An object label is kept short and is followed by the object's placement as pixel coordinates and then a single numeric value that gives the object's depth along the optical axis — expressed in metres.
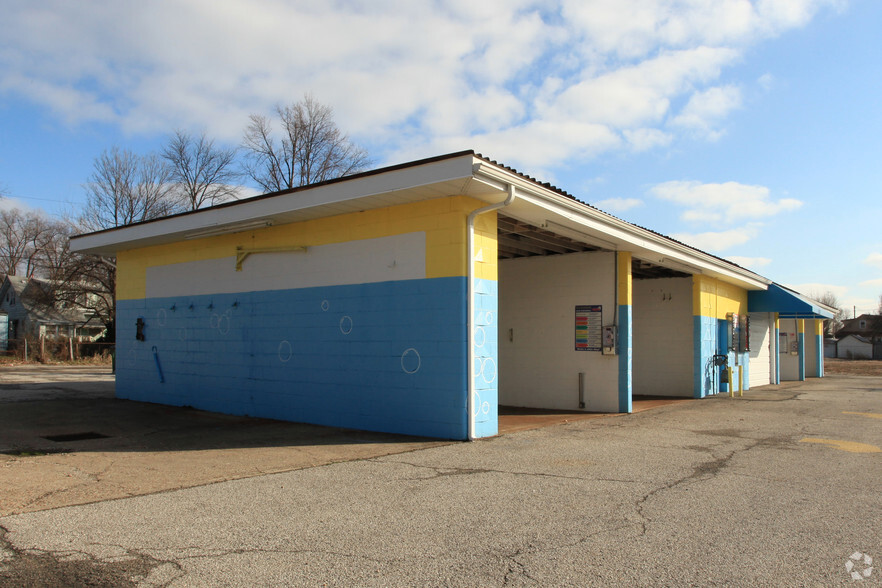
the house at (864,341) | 63.35
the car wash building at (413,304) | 8.73
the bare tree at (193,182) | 37.44
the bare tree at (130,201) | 37.09
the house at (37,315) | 39.94
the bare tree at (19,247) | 47.45
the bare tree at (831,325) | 82.81
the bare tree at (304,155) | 34.03
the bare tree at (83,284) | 36.41
